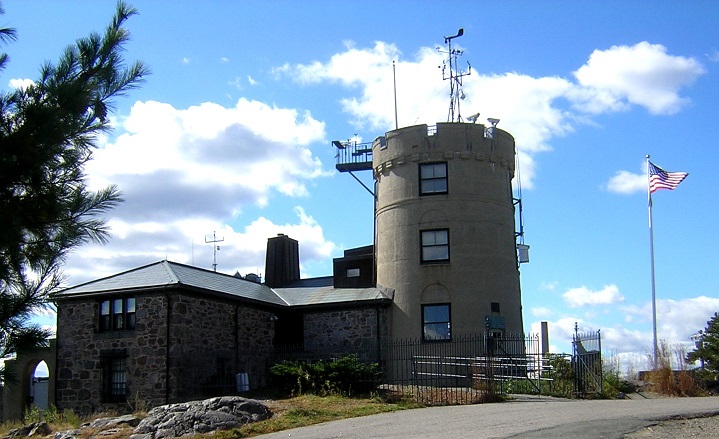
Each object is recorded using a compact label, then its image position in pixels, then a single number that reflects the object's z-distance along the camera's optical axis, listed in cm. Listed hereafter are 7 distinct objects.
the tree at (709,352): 2506
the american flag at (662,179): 2871
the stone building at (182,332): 2561
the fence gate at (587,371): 2370
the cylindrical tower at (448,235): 2914
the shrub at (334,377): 2397
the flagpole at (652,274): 2827
